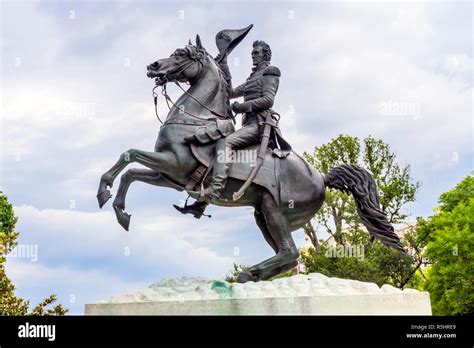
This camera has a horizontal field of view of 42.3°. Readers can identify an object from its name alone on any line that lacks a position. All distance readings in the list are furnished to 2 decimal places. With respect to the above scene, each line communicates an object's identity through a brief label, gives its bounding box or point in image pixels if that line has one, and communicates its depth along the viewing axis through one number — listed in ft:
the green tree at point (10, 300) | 60.13
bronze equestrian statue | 29.81
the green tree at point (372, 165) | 91.23
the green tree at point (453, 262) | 73.51
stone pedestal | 25.18
